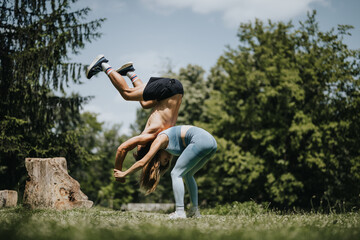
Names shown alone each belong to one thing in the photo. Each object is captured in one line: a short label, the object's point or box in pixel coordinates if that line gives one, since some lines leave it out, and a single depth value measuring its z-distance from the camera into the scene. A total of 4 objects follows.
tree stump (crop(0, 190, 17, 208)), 7.15
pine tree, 11.34
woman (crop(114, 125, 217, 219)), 4.59
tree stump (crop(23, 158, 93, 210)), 6.42
